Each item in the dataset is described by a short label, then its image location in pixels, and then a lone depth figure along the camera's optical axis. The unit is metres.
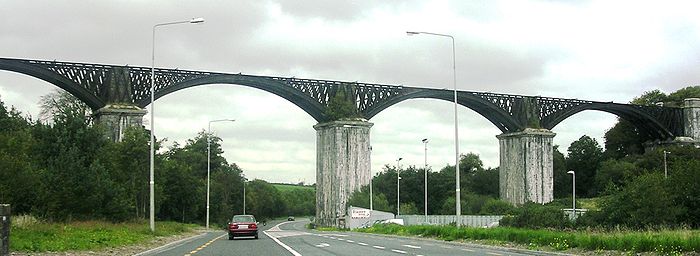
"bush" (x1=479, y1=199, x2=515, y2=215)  93.77
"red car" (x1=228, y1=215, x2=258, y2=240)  43.22
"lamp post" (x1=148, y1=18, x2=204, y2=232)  41.90
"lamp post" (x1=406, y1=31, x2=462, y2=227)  38.94
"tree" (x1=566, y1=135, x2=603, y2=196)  140.50
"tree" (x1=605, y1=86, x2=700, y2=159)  129.25
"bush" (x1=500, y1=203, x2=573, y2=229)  38.47
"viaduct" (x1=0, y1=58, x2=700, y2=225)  75.06
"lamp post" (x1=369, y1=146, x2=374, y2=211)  81.56
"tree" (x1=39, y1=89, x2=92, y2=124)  92.25
